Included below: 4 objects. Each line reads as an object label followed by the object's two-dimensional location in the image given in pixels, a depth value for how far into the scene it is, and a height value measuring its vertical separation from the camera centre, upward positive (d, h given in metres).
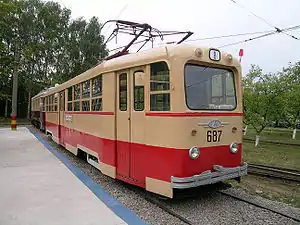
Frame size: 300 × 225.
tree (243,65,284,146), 17.05 +0.59
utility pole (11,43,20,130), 20.31 +0.61
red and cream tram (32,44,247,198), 4.43 -0.14
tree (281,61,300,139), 17.16 +0.79
